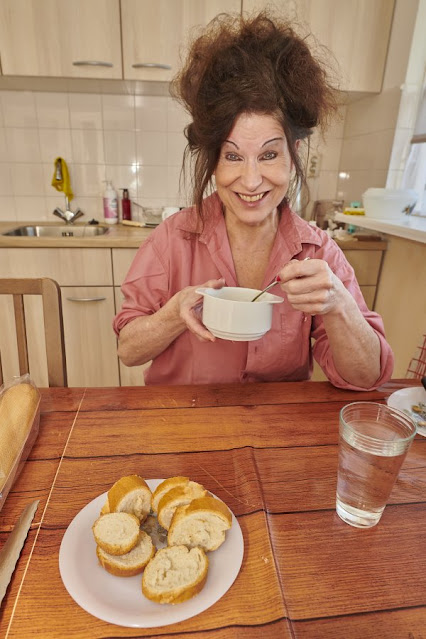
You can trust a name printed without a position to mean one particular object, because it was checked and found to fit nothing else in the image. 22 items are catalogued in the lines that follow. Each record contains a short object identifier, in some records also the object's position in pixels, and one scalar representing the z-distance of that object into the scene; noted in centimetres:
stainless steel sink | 246
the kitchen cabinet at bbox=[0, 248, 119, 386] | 201
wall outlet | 254
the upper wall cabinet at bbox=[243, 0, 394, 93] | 203
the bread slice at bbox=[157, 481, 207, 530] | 53
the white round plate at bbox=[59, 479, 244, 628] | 43
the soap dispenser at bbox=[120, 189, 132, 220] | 254
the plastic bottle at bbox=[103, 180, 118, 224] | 249
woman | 89
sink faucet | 248
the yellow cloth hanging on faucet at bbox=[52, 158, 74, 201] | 241
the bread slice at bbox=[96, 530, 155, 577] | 47
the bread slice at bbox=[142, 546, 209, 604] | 44
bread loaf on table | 61
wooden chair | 95
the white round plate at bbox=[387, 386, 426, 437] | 83
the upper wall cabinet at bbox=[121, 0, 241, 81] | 195
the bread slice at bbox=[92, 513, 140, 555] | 48
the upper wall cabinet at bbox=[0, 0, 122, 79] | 191
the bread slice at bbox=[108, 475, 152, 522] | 53
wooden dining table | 43
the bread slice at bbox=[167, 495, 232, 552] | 50
